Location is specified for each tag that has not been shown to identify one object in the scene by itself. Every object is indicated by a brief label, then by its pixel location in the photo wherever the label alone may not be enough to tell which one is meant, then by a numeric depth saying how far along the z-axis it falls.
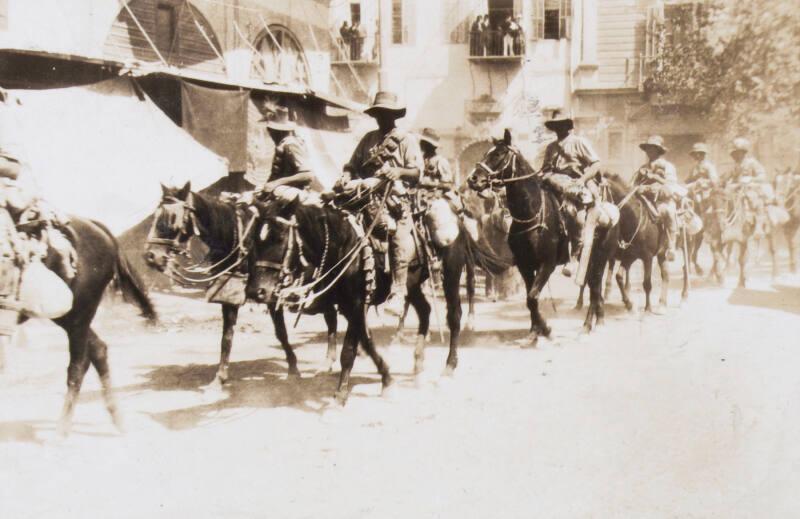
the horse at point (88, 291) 5.85
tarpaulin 12.99
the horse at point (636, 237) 11.12
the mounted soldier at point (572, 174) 9.83
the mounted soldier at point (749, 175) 13.83
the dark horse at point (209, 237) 6.45
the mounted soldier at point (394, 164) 7.17
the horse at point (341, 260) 6.39
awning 10.23
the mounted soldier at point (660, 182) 11.85
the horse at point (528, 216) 8.95
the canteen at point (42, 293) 5.50
